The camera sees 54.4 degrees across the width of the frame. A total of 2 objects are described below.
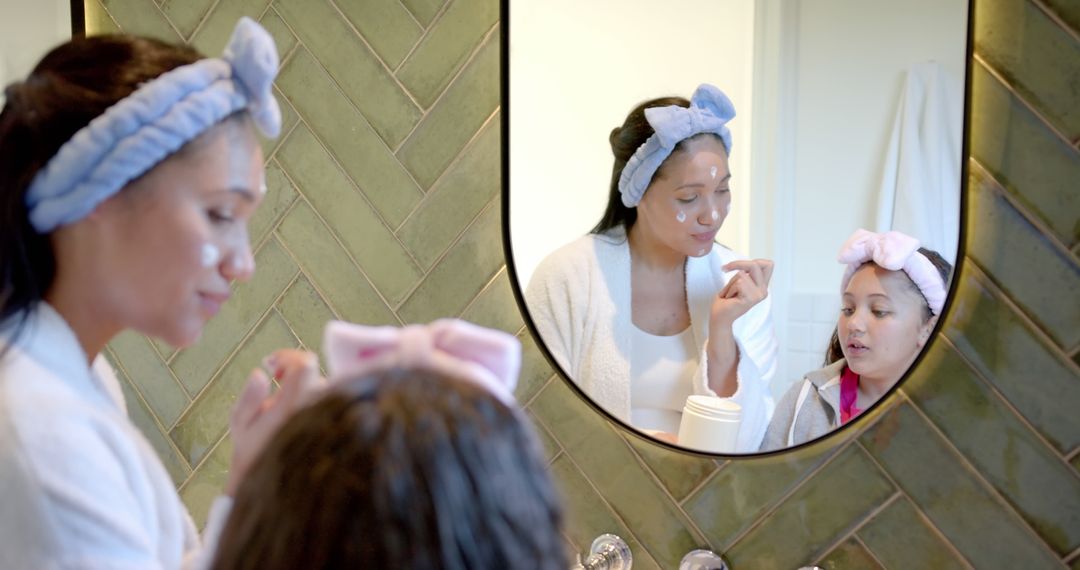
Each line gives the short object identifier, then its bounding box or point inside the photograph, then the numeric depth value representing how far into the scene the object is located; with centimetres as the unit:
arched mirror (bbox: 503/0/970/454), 118
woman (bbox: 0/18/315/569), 73
